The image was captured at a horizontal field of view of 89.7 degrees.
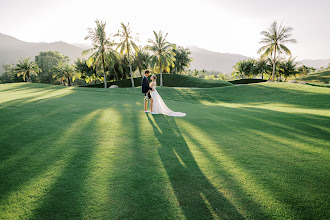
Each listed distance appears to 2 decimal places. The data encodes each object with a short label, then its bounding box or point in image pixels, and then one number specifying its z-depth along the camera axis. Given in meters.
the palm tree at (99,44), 38.47
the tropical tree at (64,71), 53.17
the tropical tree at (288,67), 56.97
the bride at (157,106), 10.52
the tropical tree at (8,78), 63.94
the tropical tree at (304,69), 70.56
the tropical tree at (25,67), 48.44
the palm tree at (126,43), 38.26
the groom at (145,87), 10.38
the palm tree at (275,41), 42.75
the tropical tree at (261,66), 56.40
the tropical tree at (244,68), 60.49
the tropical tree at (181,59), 60.25
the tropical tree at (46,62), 66.69
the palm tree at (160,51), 42.56
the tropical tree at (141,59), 56.78
